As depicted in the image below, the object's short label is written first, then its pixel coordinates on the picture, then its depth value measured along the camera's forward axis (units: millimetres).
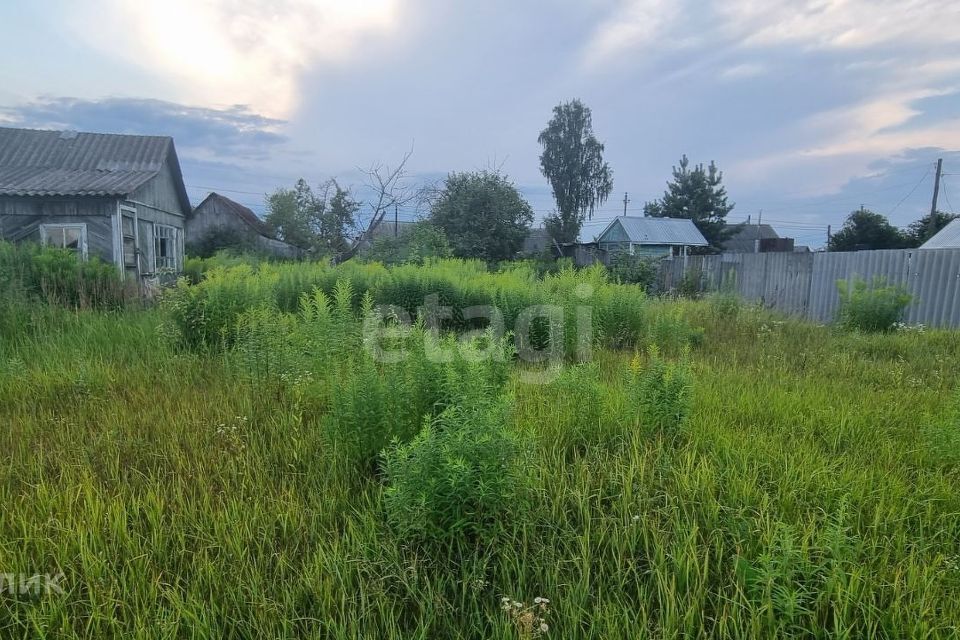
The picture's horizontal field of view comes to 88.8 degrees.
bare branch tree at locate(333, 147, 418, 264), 16031
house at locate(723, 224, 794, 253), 31281
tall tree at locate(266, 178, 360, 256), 20000
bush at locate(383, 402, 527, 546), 1658
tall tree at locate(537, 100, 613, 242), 34406
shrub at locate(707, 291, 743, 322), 7518
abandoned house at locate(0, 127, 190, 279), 11352
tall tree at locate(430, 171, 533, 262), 20766
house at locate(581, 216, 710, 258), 28031
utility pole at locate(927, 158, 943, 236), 25453
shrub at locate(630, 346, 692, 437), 2570
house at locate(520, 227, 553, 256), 25306
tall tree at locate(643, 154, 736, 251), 34312
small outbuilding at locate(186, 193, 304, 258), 24375
